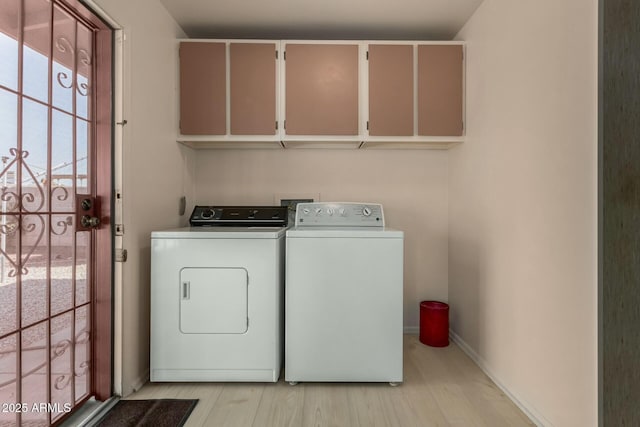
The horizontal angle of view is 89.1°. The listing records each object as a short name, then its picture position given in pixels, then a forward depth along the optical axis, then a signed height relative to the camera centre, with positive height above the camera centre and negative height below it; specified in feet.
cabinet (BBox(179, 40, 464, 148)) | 7.64 +2.90
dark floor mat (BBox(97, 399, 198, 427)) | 5.11 -3.30
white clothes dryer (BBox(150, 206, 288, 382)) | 6.09 -1.60
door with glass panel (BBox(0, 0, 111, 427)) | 3.97 +0.04
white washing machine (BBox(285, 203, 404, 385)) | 6.05 -1.73
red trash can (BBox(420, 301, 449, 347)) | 8.02 -2.81
